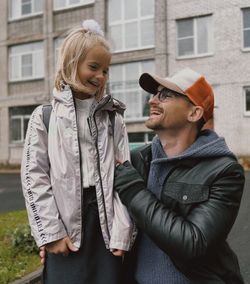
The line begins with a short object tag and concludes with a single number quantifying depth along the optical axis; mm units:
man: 1719
